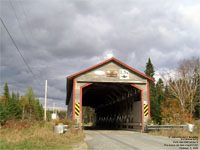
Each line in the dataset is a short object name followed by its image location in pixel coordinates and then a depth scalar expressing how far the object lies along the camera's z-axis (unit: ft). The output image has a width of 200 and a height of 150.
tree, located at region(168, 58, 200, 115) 118.52
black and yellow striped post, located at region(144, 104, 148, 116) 66.53
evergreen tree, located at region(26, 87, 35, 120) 268.04
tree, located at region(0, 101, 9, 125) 158.12
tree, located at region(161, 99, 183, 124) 119.18
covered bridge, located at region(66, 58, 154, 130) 65.82
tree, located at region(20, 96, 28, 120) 255.58
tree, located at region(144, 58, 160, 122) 128.97
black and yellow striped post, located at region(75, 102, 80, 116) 63.46
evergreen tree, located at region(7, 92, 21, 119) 196.69
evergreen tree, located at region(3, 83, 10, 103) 253.61
